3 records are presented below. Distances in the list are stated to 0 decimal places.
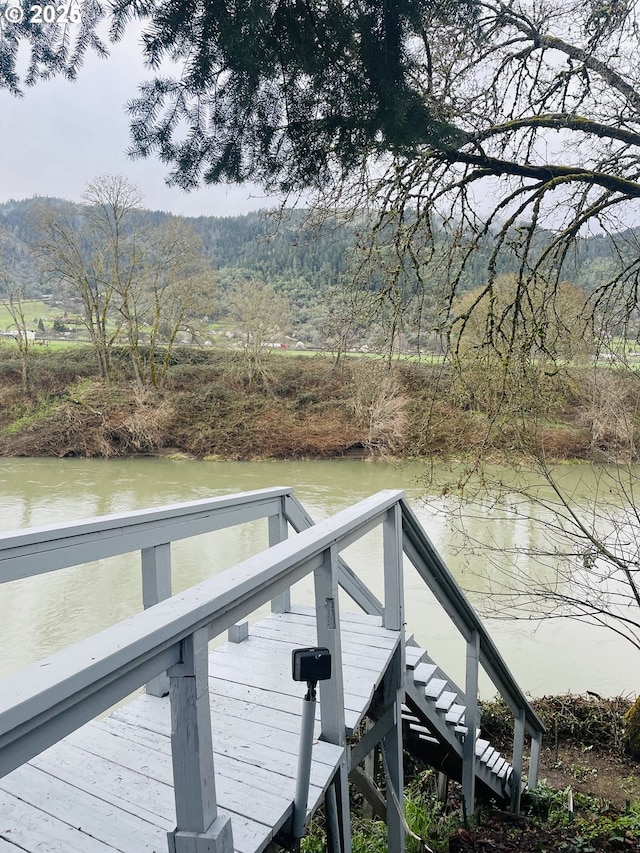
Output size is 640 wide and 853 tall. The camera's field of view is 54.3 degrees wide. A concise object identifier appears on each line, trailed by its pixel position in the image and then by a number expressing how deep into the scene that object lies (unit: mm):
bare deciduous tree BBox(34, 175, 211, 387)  19875
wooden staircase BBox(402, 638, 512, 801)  2688
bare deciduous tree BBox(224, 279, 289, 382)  21578
